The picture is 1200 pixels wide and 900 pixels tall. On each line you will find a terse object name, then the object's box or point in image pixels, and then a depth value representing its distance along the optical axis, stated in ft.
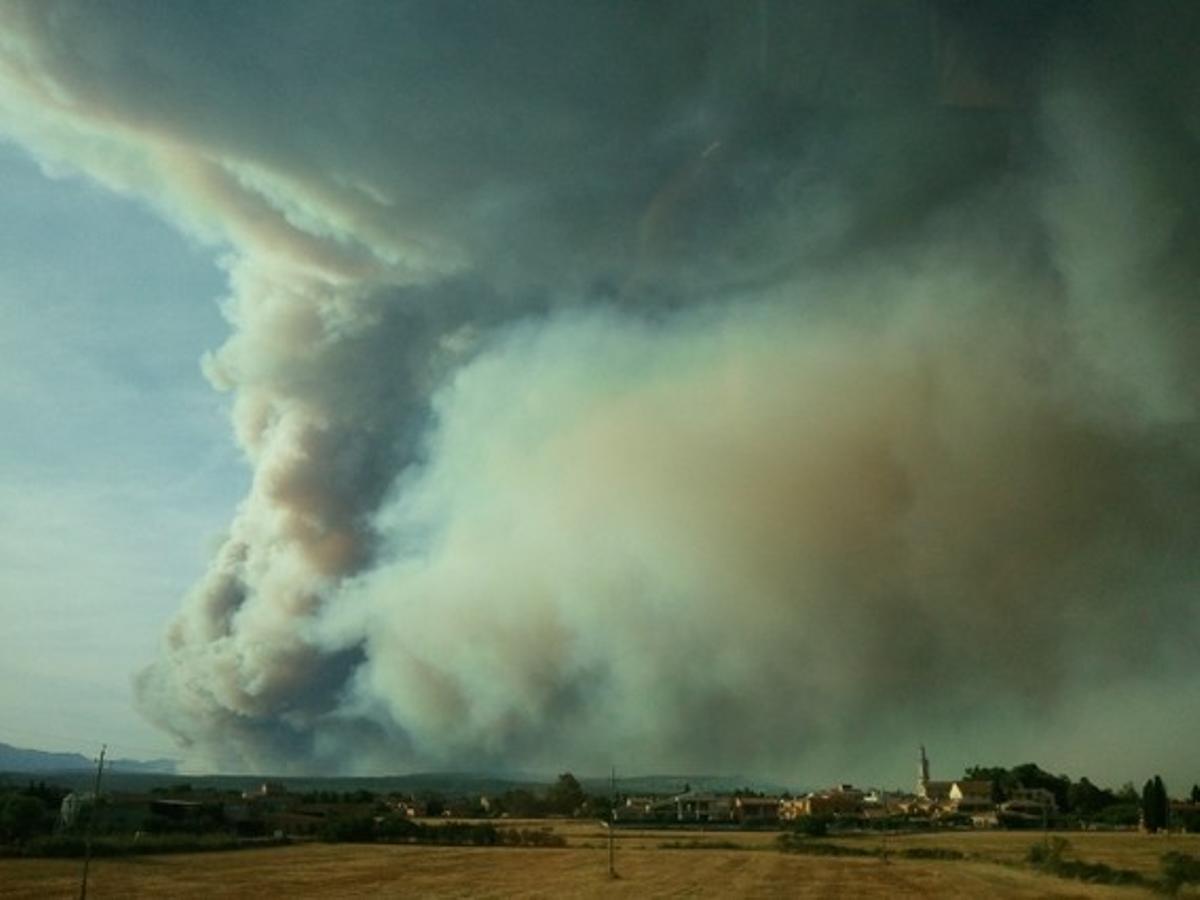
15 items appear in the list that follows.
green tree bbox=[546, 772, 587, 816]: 526.16
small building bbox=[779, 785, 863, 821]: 470.43
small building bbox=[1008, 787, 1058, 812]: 458.50
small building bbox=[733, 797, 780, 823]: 464.28
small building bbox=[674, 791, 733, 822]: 473.71
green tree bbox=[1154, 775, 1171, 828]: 329.11
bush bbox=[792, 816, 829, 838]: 312.91
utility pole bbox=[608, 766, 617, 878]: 172.35
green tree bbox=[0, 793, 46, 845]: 218.50
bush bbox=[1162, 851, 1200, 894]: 152.05
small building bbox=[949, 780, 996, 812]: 482.98
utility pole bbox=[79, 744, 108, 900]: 121.16
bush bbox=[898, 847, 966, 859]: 222.69
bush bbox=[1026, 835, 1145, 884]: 164.35
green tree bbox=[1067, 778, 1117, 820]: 489.01
